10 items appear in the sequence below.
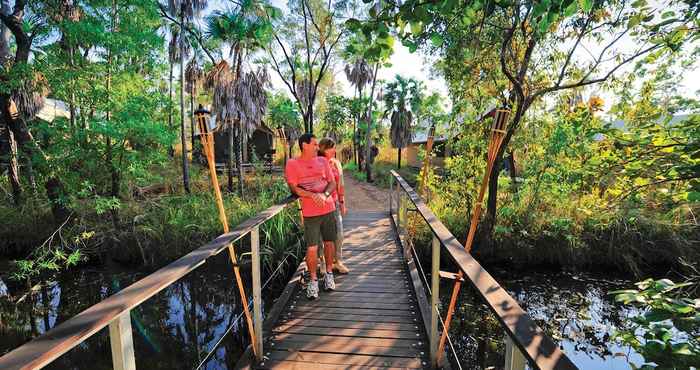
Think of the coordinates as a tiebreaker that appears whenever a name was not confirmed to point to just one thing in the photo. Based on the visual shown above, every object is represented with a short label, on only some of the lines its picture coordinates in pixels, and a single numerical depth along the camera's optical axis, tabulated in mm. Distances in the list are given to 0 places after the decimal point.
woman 3588
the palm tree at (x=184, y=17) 12594
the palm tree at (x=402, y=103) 22516
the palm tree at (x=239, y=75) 11930
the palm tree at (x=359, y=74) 20172
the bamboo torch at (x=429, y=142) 5396
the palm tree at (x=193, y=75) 17566
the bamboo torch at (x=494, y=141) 2016
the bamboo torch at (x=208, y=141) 2406
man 3102
